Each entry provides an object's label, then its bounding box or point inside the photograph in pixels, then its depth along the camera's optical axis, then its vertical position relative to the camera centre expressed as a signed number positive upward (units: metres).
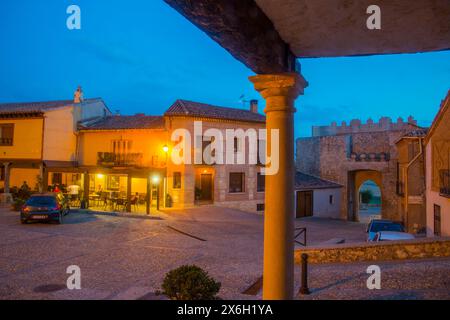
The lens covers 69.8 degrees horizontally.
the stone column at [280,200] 4.03 -0.28
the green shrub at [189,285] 4.93 -1.68
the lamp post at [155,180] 21.35 -0.32
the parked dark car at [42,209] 14.56 -1.57
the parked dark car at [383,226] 13.28 -2.00
